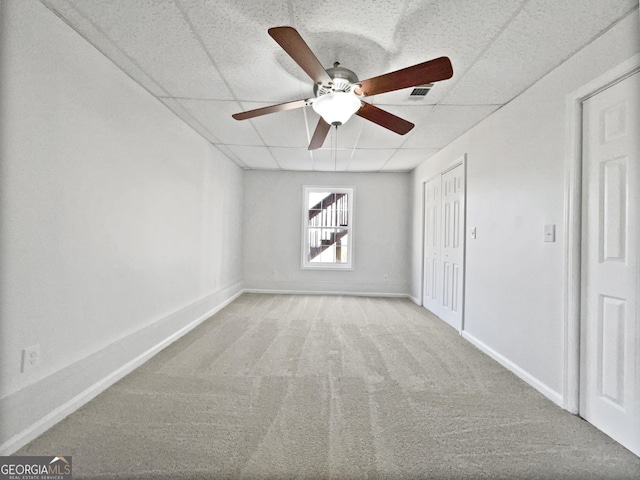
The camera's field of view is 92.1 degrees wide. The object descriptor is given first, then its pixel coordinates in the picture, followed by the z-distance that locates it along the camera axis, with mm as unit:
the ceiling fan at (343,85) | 1586
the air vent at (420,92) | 2484
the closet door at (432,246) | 4512
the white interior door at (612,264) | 1652
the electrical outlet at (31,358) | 1608
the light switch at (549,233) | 2172
